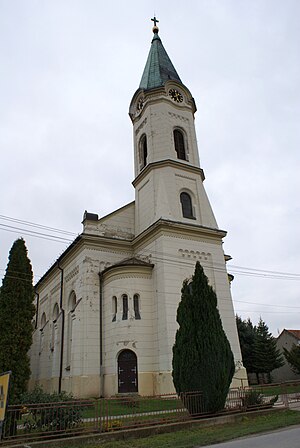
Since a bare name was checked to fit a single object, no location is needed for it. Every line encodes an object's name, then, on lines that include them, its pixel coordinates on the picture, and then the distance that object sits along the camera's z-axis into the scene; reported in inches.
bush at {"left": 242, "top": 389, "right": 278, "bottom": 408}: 522.0
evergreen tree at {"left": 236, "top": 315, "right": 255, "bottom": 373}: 1427.0
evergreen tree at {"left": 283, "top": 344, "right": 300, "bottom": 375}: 1229.7
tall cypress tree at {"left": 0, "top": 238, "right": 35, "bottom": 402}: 437.7
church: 833.5
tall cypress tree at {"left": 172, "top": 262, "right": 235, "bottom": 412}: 476.4
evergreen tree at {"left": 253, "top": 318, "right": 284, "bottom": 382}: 1389.0
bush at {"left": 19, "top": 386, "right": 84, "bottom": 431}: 382.9
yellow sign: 270.6
